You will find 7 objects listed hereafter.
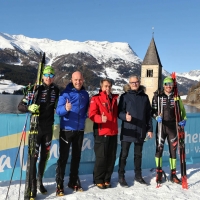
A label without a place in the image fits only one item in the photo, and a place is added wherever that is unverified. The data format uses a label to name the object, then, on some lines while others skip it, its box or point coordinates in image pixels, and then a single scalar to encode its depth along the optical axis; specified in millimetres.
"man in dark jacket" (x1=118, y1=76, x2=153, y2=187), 5137
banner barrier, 5387
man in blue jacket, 4625
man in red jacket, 4793
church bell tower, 92750
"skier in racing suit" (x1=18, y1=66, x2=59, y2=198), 4398
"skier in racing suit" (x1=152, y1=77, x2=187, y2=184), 5426
